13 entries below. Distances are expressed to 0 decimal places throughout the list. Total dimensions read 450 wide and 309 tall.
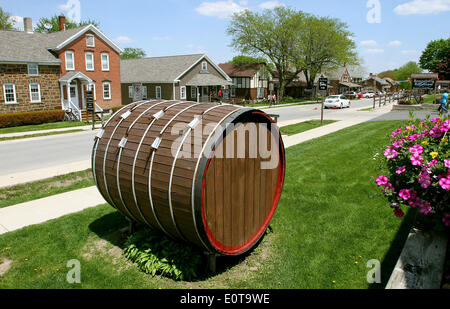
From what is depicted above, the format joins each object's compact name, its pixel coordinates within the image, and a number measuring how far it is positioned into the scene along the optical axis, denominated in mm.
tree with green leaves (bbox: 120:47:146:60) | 113750
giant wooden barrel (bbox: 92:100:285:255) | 4652
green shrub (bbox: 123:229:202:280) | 5320
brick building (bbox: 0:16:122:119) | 27859
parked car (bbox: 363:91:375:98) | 75438
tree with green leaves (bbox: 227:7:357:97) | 55062
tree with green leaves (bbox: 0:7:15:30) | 73219
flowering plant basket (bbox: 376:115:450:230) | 3900
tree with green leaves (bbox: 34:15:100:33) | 74688
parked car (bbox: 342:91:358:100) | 68750
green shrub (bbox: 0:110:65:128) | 24531
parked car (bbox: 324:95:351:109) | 40500
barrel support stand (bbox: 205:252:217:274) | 5301
